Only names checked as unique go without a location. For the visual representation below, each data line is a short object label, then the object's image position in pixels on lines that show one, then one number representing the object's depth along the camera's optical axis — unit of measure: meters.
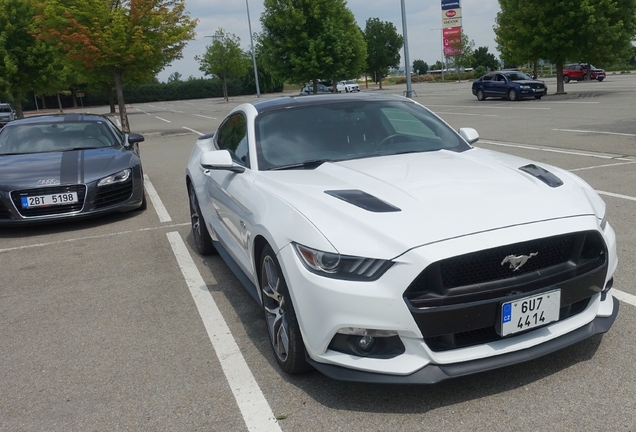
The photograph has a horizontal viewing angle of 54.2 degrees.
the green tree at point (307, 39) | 33.97
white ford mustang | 2.83
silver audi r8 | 7.38
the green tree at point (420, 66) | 118.38
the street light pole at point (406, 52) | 25.45
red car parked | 45.62
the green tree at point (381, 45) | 66.50
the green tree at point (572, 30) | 26.08
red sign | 86.81
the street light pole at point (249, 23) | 49.25
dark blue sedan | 28.72
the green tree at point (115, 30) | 21.69
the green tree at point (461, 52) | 86.62
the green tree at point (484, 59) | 95.06
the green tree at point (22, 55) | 27.95
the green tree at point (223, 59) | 72.69
